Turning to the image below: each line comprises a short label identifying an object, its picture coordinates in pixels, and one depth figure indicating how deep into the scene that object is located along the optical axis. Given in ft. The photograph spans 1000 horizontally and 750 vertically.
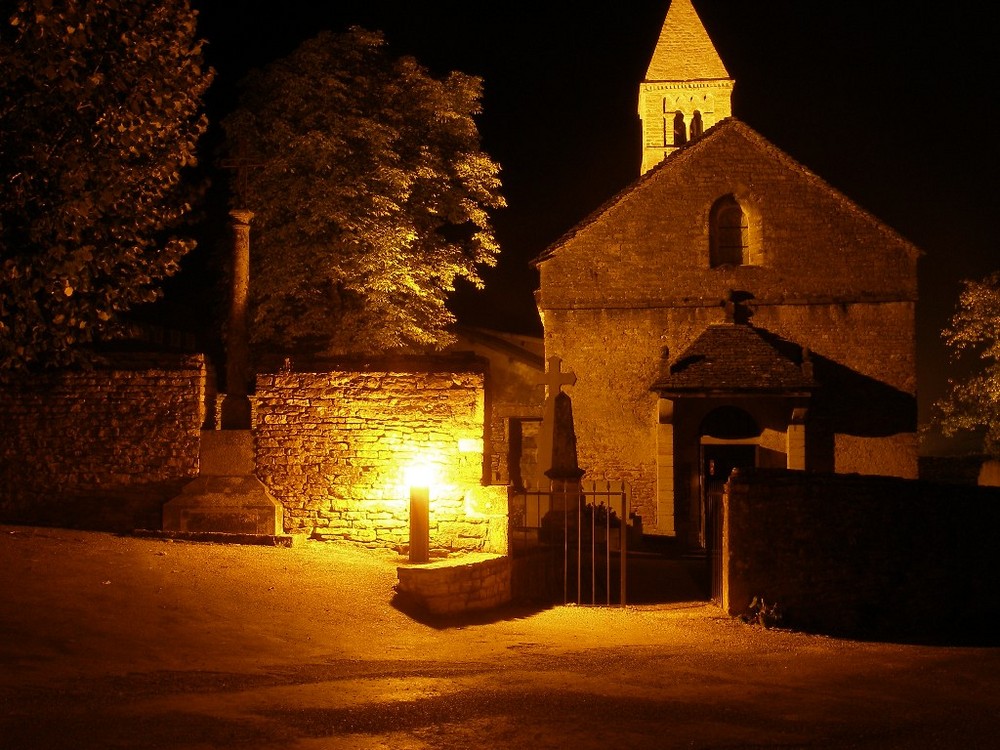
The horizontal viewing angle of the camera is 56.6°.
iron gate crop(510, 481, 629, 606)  41.81
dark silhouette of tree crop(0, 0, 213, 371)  36.65
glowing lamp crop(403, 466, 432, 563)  39.01
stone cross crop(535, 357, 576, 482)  58.50
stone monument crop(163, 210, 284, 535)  43.75
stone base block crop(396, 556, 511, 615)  35.09
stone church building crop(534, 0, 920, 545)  70.85
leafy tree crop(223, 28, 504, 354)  72.69
